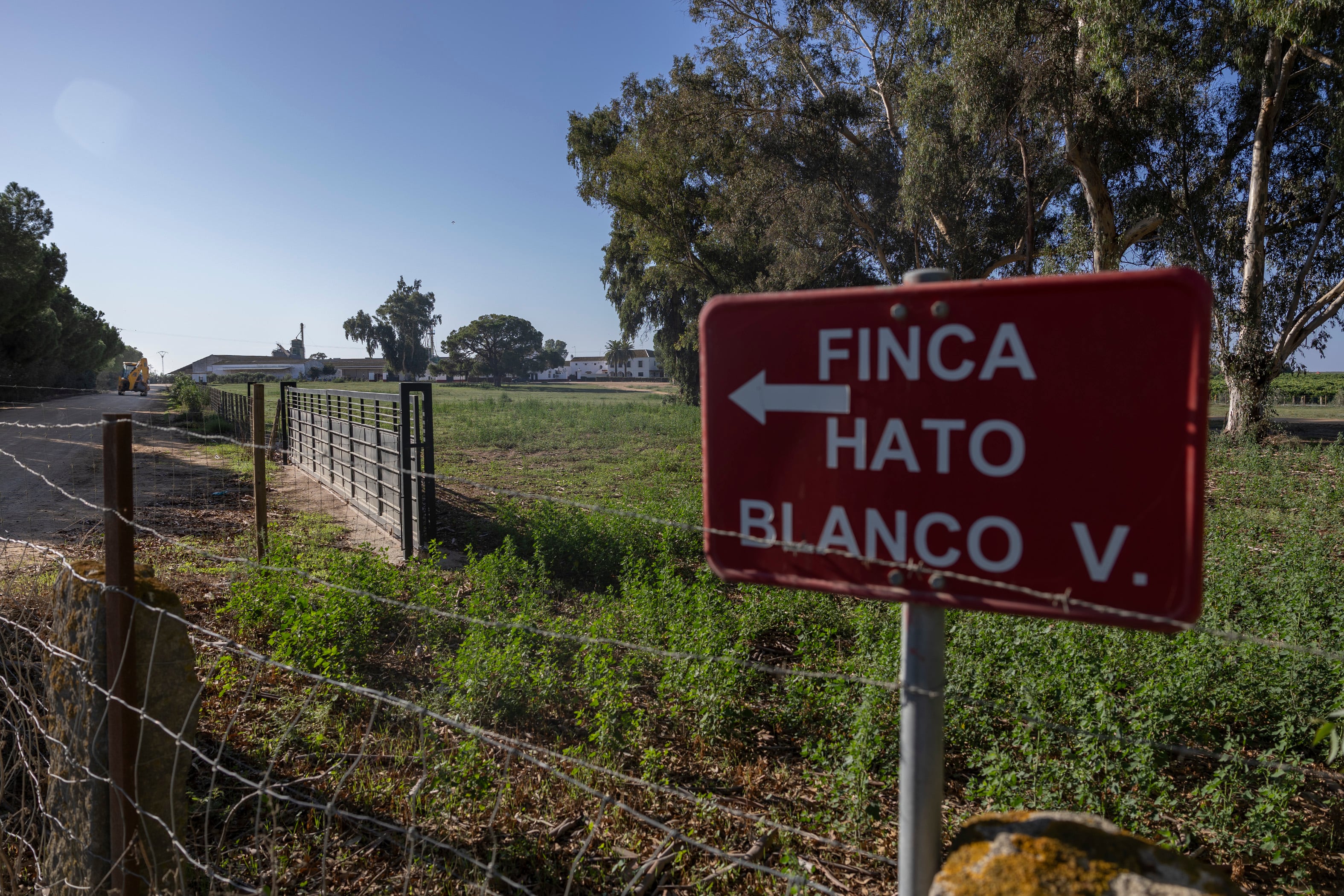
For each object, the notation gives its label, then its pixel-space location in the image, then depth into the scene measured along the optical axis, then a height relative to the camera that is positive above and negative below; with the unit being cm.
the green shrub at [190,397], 3027 +41
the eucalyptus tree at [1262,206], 1712 +534
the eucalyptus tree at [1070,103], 1571 +718
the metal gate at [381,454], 784 -62
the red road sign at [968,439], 102 -5
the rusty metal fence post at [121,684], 225 -86
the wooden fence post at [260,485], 724 -80
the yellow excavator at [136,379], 5131 +200
